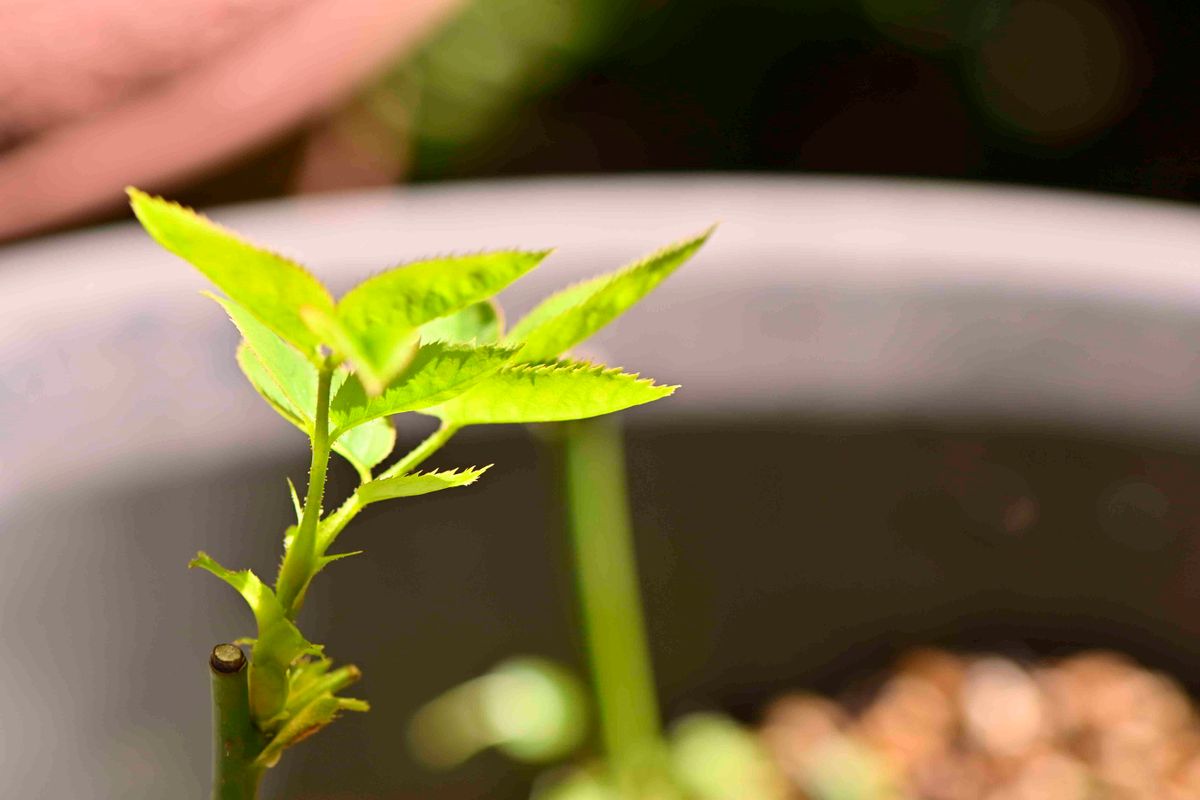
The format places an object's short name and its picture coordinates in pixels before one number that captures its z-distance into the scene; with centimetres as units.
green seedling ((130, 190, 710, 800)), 50
